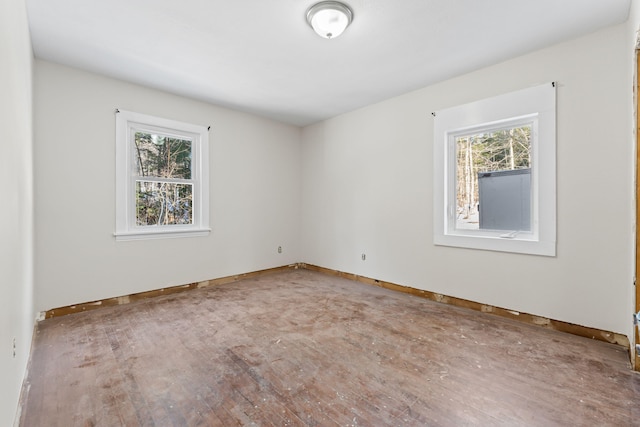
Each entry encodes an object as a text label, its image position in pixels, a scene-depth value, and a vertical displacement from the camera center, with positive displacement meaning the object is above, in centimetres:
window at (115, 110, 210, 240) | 350 +47
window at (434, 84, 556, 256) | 281 +43
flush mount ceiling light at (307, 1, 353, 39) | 218 +151
